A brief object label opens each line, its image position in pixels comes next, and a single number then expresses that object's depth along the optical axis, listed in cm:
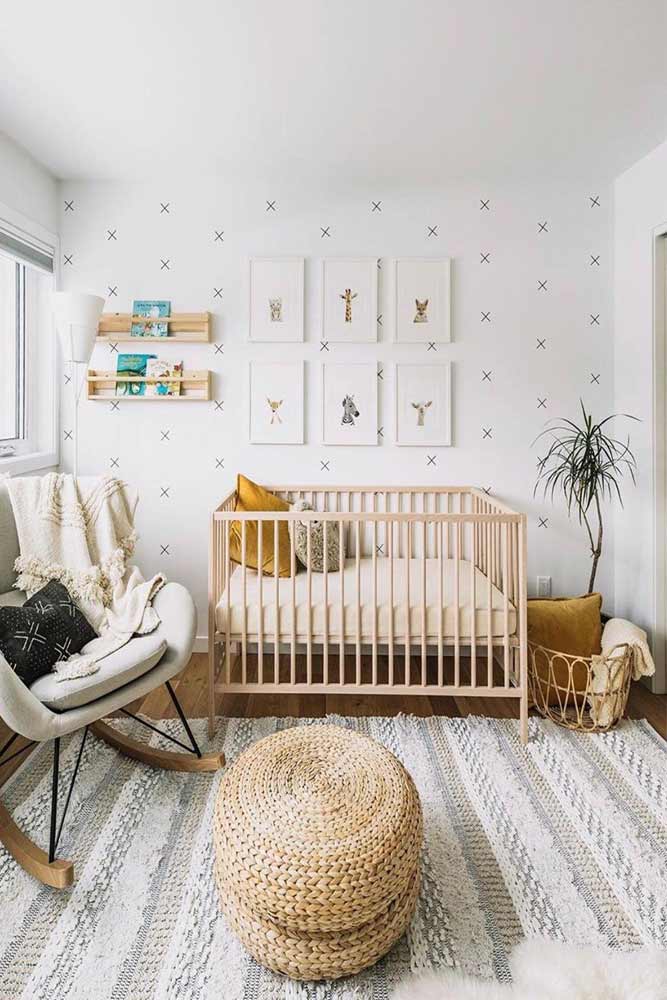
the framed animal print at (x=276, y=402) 314
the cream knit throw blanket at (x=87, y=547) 223
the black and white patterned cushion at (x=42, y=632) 184
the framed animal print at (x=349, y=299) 310
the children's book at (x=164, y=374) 313
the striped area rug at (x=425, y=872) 134
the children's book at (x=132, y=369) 313
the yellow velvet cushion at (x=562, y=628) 259
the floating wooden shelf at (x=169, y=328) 309
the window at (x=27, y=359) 295
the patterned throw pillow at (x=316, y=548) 279
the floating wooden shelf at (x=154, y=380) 310
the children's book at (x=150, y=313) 311
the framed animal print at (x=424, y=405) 313
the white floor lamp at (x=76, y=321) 256
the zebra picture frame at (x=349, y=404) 314
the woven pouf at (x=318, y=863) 125
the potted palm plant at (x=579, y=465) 298
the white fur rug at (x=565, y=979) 125
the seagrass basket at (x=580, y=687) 240
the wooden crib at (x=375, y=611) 238
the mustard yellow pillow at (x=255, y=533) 275
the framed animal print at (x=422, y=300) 309
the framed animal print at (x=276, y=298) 310
